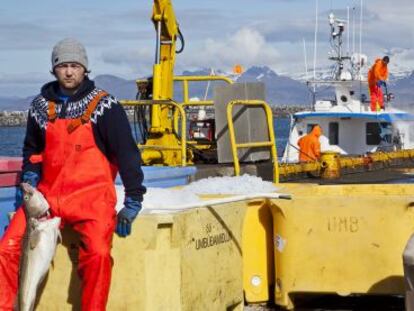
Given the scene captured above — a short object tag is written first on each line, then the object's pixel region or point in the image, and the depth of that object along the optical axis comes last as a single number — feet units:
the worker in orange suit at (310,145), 62.54
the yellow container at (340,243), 21.20
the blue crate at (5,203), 19.72
